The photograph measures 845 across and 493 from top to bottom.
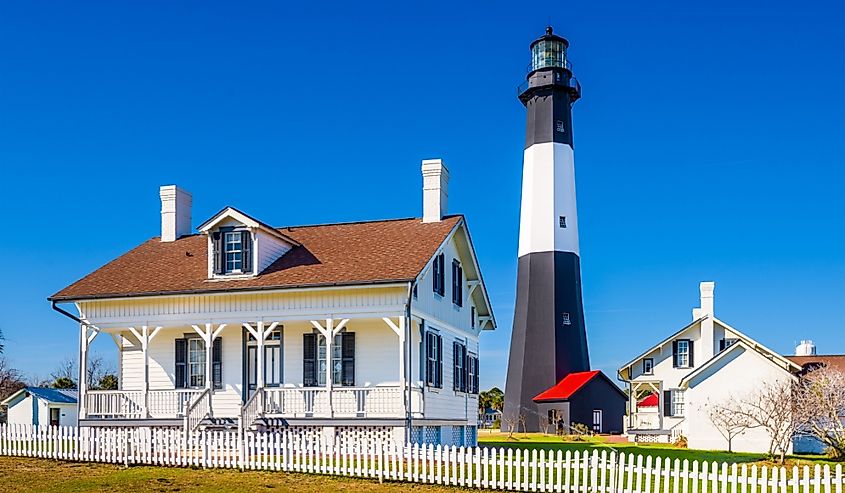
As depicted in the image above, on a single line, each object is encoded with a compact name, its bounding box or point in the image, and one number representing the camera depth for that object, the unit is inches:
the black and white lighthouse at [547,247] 1769.2
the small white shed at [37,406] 1676.9
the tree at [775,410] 992.8
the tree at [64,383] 2205.0
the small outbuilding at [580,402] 1776.6
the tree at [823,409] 1037.2
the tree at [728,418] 1234.0
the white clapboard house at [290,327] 915.4
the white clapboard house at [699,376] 1278.3
